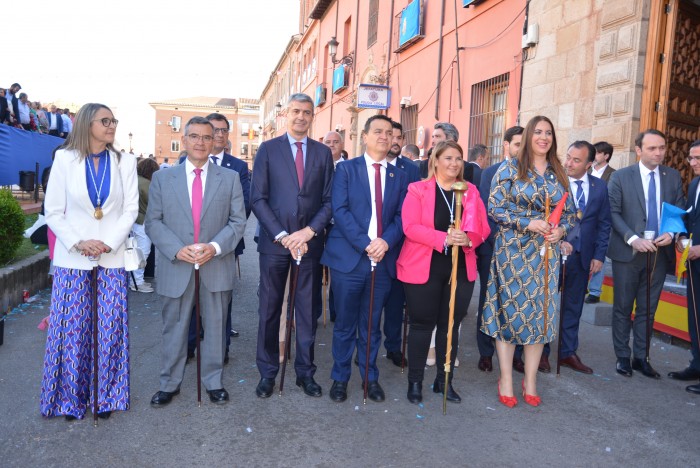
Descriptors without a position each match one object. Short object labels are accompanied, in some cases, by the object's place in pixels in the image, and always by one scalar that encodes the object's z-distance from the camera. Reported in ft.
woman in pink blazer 13.08
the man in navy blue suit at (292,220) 13.56
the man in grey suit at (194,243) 12.69
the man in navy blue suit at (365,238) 13.42
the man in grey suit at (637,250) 16.40
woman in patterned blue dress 13.48
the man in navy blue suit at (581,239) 16.20
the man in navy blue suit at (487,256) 16.31
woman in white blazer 11.50
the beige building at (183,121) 236.84
